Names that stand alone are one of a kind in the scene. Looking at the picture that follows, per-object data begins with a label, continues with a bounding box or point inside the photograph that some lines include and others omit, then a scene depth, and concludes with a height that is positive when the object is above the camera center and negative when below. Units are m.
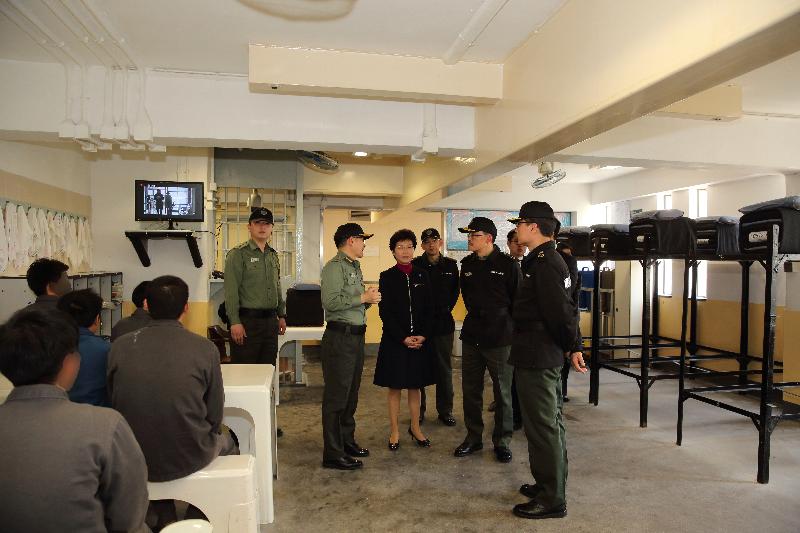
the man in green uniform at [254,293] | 3.85 -0.26
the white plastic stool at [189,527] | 1.63 -0.86
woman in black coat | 3.67 -0.47
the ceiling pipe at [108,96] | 3.40 +1.13
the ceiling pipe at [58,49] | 2.71 +1.29
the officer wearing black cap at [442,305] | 4.27 -0.37
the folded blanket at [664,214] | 4.73 +0.47
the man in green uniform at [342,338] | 3.35 -0.51
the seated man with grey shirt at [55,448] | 1.31 -0.50
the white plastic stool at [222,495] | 2.14 -0.99
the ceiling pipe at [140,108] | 3.06 +1.06
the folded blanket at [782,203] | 3.39 +0.42
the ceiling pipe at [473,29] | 2.67 +1.33
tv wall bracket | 5.30 +0.21
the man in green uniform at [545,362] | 2.79 -0.55
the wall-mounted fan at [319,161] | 6.53 +1.31
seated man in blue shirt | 2.21 -0.42
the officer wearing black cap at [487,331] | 3.61 -0.49
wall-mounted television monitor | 5.15 +0.59
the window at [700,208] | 6.73 +0.75
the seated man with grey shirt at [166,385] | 2.03 -0.51
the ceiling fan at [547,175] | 5.09 +0.92
